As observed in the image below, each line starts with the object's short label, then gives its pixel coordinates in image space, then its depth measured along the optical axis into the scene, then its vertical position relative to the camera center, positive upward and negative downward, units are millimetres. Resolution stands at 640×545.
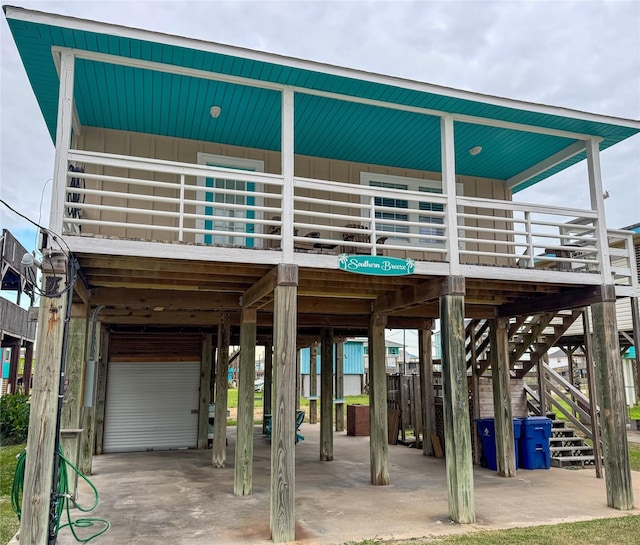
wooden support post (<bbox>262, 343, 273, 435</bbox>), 17312 -569
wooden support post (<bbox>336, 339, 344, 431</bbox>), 17500 -655
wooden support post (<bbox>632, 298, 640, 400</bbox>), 8258 +688
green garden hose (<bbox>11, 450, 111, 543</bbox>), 5598 -1353
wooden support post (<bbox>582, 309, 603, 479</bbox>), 10219 -646
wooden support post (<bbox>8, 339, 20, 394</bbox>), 19689 +366
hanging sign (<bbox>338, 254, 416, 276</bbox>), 6660 +1352
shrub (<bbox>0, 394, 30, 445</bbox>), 14398 -1439
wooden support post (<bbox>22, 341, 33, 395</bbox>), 21875 +130
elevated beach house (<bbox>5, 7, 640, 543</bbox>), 6016 +2371
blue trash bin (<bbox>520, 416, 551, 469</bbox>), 11055 -1586
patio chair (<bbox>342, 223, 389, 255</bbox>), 9117 +2344
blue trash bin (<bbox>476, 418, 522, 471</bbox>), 10977 -1475
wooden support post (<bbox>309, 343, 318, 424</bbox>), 18672 -659
